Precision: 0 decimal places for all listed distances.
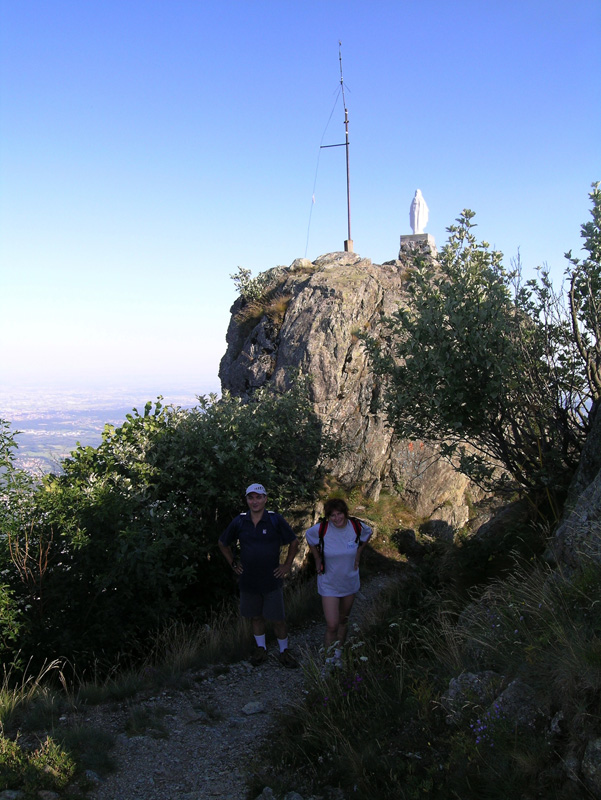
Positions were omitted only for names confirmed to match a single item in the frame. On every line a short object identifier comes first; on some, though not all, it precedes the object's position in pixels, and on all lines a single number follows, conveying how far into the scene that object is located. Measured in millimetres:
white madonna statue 20984
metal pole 20127
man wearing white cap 7566
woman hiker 7082
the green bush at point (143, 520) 7750
